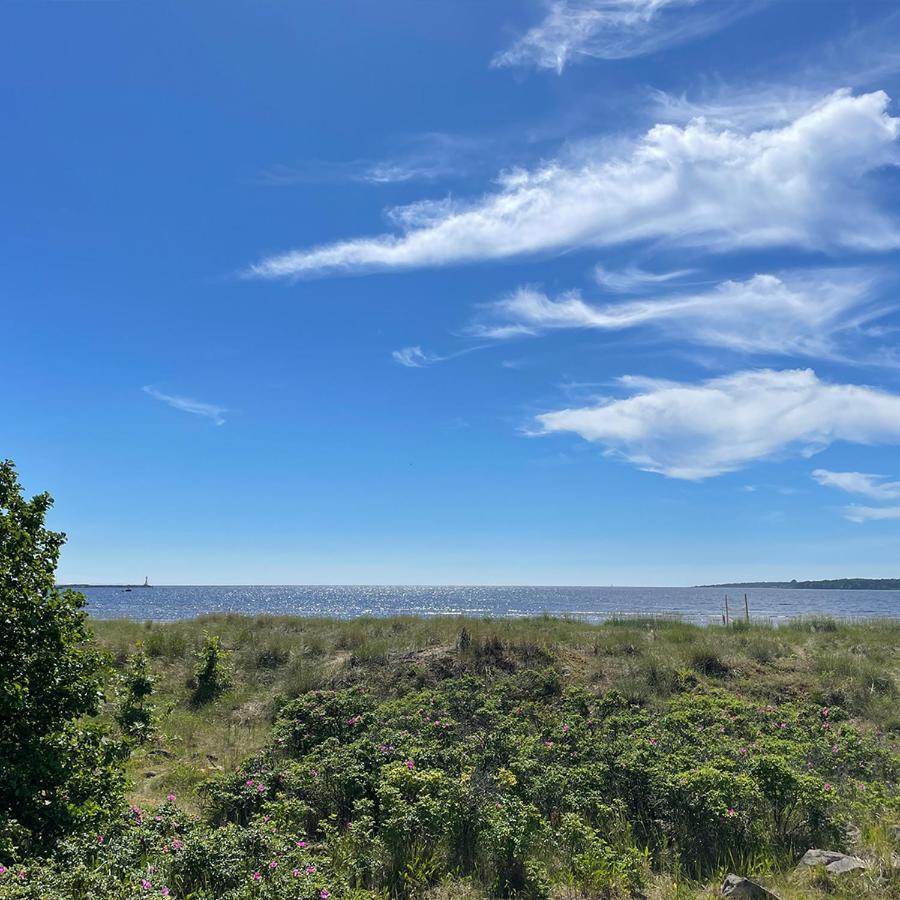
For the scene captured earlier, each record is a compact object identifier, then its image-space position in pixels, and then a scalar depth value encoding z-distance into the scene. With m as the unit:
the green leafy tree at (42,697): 5.28
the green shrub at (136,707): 10.55
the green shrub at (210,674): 14.35
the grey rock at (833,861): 5.67
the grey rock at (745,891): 5.22
